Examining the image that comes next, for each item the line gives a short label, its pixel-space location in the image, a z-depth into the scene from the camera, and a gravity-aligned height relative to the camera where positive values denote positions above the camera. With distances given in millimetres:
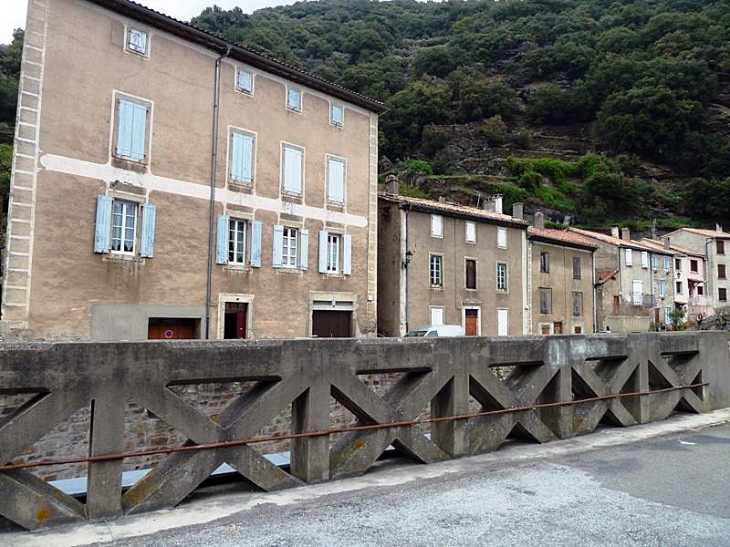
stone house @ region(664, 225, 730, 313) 52125 +6573
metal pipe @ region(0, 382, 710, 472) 4086 -1094
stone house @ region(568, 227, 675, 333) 40688 +3146
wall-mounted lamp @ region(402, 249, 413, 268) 25453 +3013
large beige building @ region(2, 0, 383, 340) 14898 +4290
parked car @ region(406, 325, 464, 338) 21725 -375
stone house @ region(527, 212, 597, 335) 32000 +2604
